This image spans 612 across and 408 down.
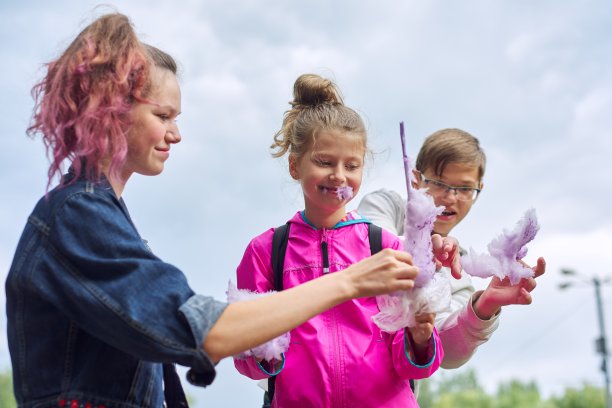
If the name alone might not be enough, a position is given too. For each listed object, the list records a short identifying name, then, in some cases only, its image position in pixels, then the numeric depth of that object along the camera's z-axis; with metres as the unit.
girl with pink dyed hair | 2.36
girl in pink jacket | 3.31
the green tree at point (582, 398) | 39.47
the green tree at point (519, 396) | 39.34
